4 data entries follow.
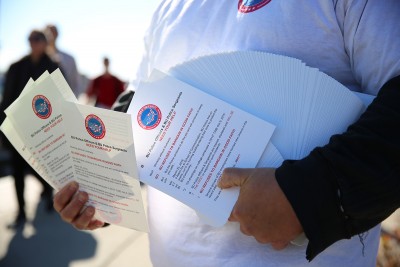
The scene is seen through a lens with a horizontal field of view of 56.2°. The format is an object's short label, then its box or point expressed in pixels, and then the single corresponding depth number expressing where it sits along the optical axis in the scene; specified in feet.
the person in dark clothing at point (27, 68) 11.14
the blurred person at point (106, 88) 17.13
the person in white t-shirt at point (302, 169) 2.19
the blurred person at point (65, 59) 14.21
